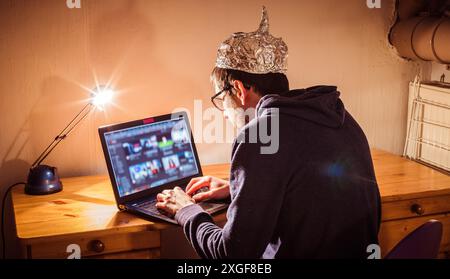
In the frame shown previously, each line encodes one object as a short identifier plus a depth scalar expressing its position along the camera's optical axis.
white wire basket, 2.37
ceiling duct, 2.19
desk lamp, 1.93
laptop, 1.83
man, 1.38
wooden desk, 1.63
